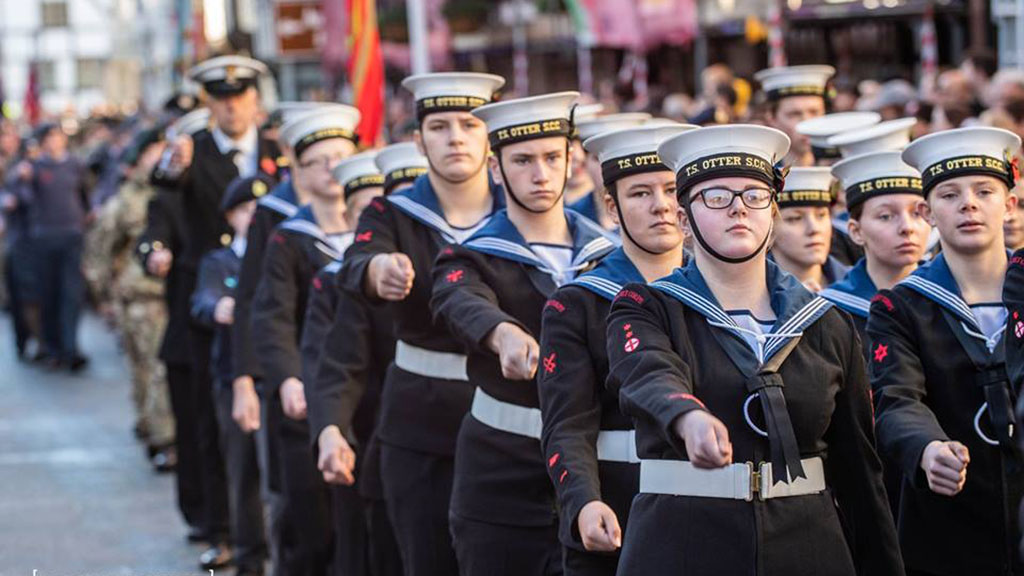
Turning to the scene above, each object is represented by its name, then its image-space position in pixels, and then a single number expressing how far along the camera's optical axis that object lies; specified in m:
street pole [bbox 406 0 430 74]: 29.41
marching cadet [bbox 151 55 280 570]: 23.05
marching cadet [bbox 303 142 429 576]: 15.53
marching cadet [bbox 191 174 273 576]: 20.66
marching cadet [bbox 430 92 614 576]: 12.99
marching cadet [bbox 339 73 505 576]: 14.66
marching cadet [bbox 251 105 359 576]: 17.92
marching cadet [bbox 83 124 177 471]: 28.50
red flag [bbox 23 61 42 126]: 84.62
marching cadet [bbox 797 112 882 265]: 17.55
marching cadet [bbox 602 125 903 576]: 10.18
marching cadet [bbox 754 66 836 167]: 19.58
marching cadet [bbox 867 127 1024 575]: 11.95
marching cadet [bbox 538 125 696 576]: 11.17
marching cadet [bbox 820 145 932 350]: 13.71
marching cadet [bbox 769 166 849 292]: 15.05
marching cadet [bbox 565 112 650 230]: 15.19
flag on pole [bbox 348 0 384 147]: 25.67
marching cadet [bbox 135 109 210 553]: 23.61
